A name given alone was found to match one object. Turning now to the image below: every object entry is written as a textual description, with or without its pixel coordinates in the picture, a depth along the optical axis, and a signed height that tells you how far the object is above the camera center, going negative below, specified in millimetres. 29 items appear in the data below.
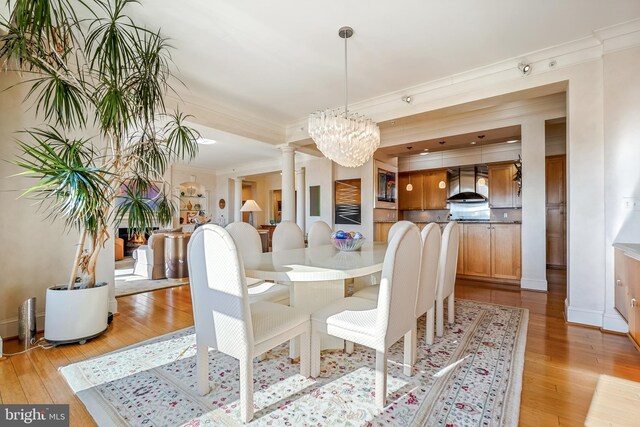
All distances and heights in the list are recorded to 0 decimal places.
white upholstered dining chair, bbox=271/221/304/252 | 3053 -229
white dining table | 1653 -324
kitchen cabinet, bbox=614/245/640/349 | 1864 -536
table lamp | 7624 +261
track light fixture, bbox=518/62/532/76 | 2941 +1514
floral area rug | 1455 -1017
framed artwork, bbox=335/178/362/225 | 5855 +297
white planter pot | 2285 -794
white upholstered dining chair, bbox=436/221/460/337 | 2406 -495
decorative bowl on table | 2516 -222
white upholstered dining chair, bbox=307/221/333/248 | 3278 -218
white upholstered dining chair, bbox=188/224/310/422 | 1377 -508
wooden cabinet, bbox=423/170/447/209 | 6211 +551
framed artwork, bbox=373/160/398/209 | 5750 +613
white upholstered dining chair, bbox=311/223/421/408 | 1482 -578
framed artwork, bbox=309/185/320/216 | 6542 +360
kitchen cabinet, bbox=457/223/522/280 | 4414 -579
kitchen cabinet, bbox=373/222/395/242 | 5750 -309
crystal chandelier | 2658 +769
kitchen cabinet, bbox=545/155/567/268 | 5711 +85
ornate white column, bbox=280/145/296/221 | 5215 +594
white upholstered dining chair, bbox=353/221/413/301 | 2099 -581
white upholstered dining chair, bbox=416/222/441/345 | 1956 -419
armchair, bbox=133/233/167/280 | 4574 -660
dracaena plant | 1845 +771
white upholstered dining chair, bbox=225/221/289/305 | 2154 -331
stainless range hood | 5918 +648
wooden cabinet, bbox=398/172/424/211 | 6523 +562
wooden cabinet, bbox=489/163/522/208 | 5571 +559
